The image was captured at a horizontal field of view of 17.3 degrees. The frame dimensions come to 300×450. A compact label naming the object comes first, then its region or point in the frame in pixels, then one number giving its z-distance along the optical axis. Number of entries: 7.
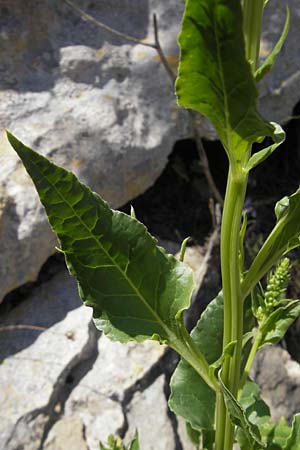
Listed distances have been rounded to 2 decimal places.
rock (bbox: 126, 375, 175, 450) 0.54
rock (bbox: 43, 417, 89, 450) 0.52
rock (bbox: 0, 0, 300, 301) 0.61
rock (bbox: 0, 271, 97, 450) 0.52
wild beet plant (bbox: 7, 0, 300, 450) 0.26
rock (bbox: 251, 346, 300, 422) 0.61
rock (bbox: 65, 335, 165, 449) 0.54
